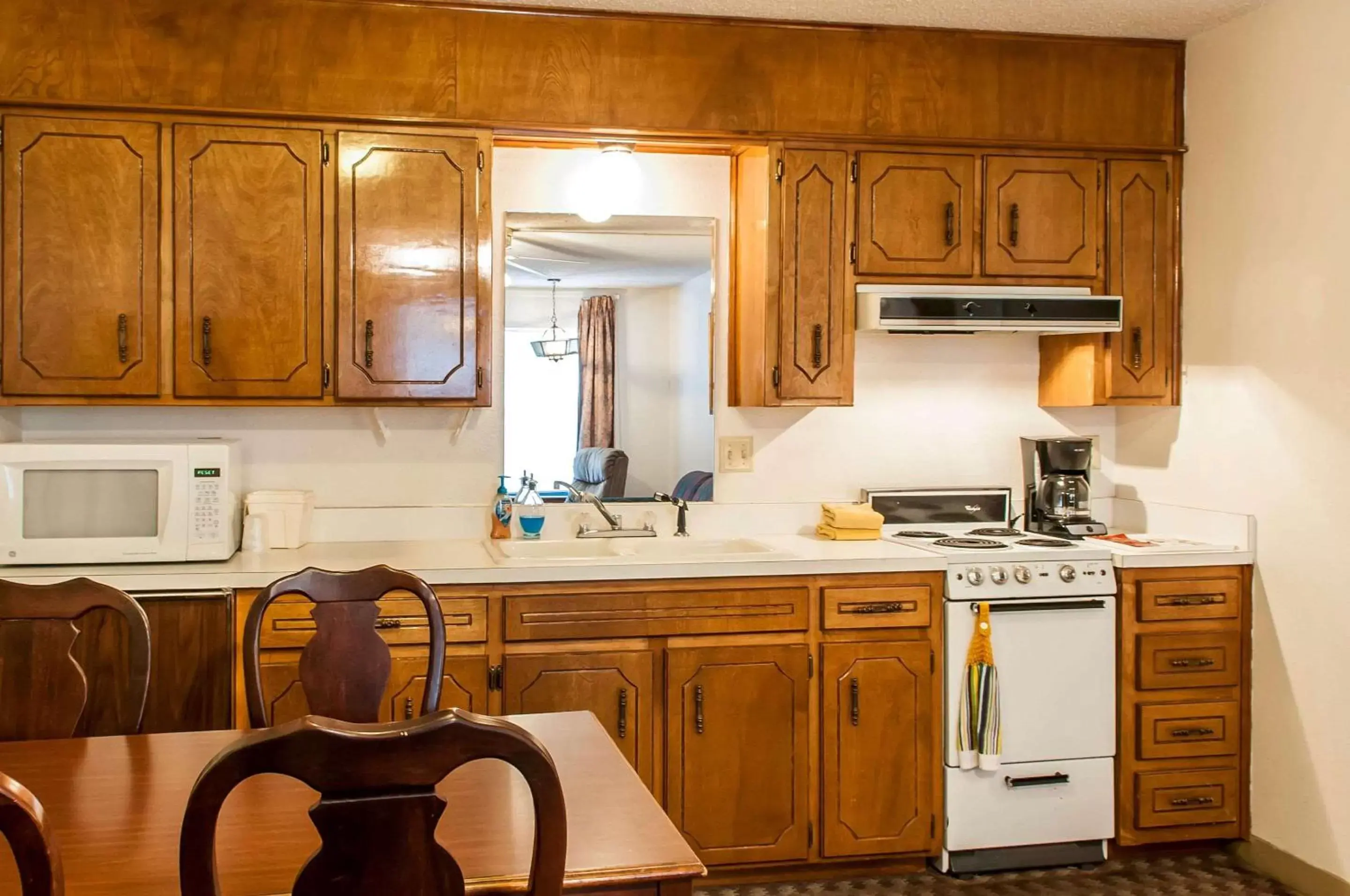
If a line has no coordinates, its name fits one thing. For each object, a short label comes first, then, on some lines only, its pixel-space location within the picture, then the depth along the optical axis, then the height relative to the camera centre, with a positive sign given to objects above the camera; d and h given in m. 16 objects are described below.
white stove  3.48 -0.80
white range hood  3.64 +0.38
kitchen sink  3.66 -0.37
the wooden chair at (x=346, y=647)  2.33 -0.43
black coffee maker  4.04 -0.17
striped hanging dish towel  3.43 -0.79
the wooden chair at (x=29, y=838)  1.07 -0.37
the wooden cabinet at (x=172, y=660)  3.07 -0.60
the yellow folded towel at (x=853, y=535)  3.84 -0.33
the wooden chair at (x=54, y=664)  2.16 -0.43
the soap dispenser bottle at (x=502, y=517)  3.79 -0.28
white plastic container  3.50 -0.25
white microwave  3.20 -0.20
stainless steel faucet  3.89 -0.31
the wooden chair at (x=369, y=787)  1.12 -0.35
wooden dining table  1.50 -0.55
